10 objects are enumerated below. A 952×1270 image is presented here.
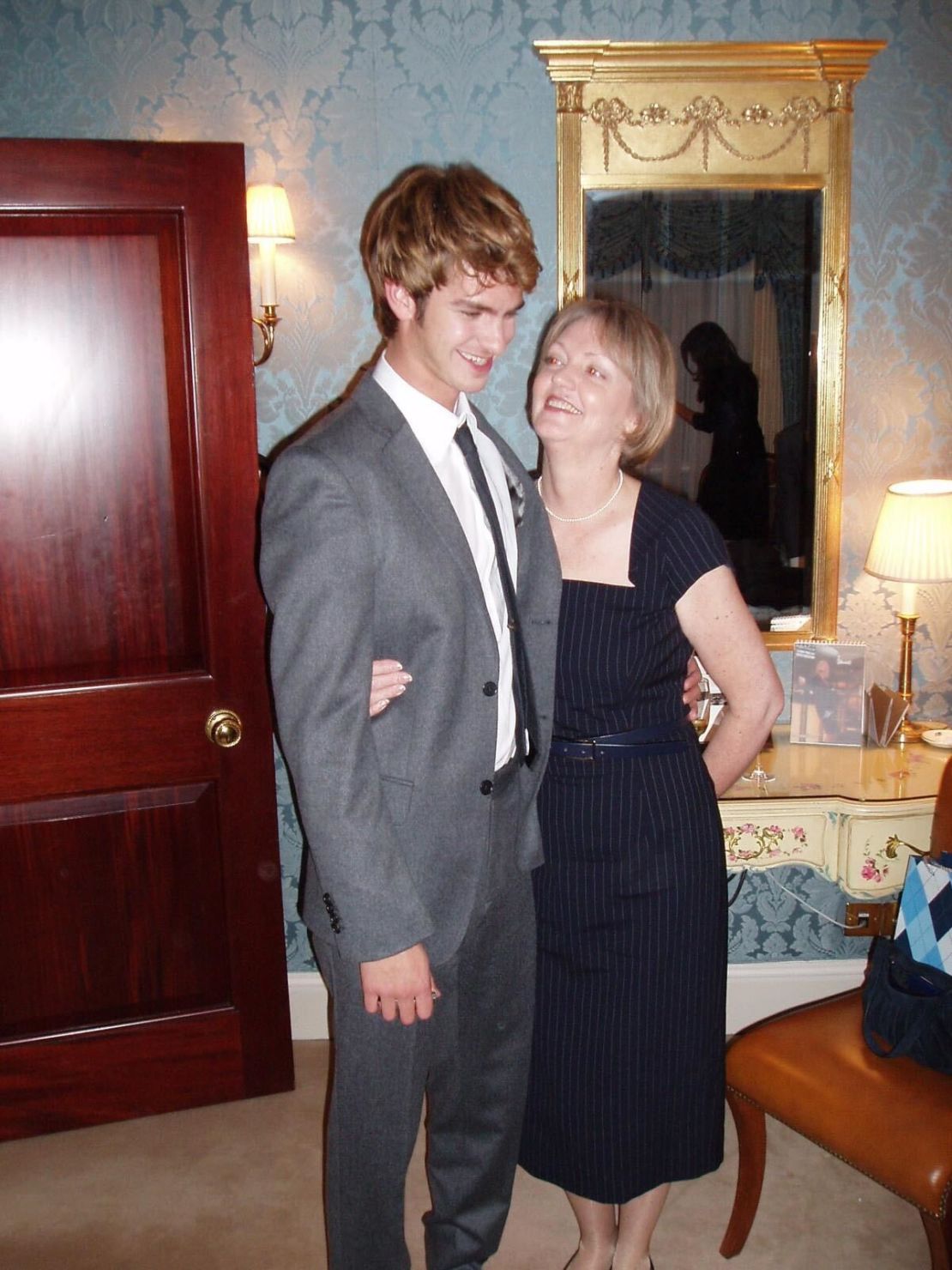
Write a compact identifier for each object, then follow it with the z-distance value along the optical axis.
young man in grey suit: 1.36
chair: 1.70
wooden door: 2.16
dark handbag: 1.83
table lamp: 2.41
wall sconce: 2.32
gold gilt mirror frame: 2.38
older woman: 1.71
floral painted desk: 2.27
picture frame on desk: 2.54
